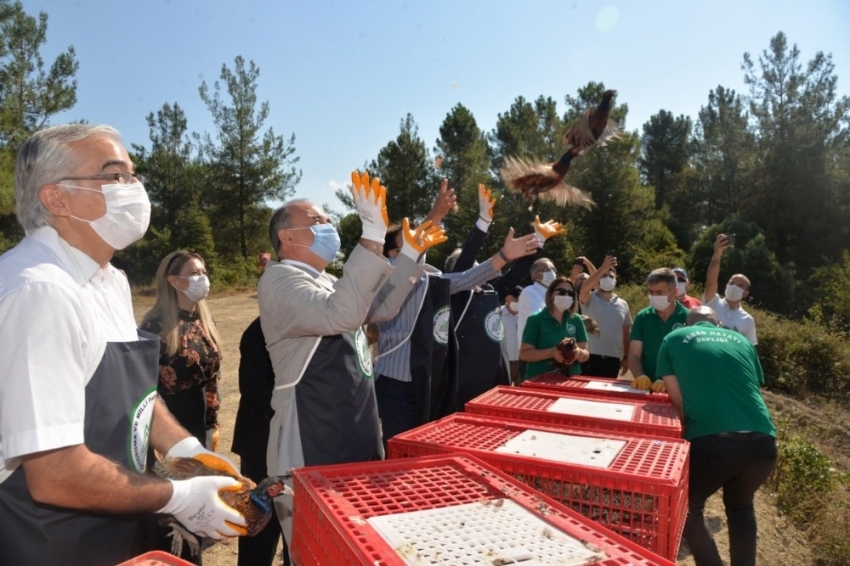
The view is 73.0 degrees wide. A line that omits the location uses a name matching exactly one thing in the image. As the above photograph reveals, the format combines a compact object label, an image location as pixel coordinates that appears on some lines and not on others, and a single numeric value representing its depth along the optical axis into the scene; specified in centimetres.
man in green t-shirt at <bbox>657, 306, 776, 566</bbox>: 321
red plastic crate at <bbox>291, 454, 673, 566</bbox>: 124
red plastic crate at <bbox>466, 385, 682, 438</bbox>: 247
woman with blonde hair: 380
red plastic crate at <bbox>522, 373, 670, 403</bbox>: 327
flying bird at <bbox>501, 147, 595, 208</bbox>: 445
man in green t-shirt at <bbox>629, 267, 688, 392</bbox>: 466
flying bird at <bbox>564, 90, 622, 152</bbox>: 443
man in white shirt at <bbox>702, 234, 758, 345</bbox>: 635
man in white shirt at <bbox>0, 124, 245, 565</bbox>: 132
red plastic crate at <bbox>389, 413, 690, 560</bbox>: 172
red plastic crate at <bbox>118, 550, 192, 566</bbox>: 127
